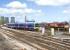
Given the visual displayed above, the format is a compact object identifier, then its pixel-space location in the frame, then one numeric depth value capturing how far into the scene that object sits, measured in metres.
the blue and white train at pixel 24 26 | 38.20
